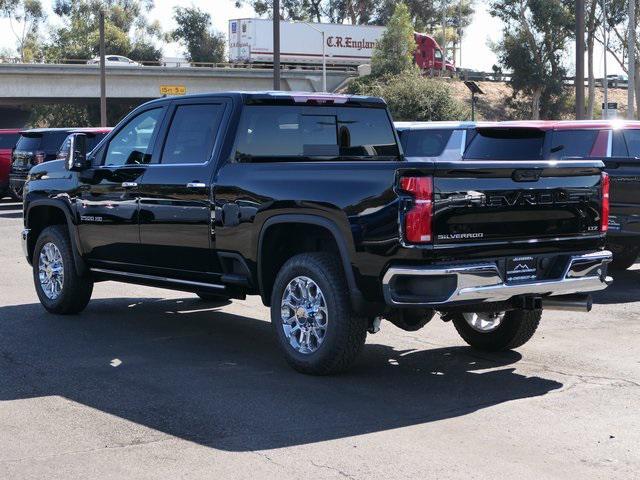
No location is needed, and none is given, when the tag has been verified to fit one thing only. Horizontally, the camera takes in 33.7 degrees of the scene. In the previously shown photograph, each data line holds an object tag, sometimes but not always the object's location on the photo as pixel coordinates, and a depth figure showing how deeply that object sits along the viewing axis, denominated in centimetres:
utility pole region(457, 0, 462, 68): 10444
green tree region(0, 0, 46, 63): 11869
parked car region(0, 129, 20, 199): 2706
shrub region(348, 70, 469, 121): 5581
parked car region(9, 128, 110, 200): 2403
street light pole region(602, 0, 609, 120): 6375
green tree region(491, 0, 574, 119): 7344
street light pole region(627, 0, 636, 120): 3725
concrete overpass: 6134
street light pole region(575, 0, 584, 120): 2277
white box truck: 6994
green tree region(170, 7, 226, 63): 10550
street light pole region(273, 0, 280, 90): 3398
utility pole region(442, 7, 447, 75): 8121
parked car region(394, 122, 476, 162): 1468
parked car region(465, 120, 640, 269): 1196
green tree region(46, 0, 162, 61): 10106
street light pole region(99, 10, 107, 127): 4841
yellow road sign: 6638
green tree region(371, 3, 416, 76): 6875
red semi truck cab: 7950
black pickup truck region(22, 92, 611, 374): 672
